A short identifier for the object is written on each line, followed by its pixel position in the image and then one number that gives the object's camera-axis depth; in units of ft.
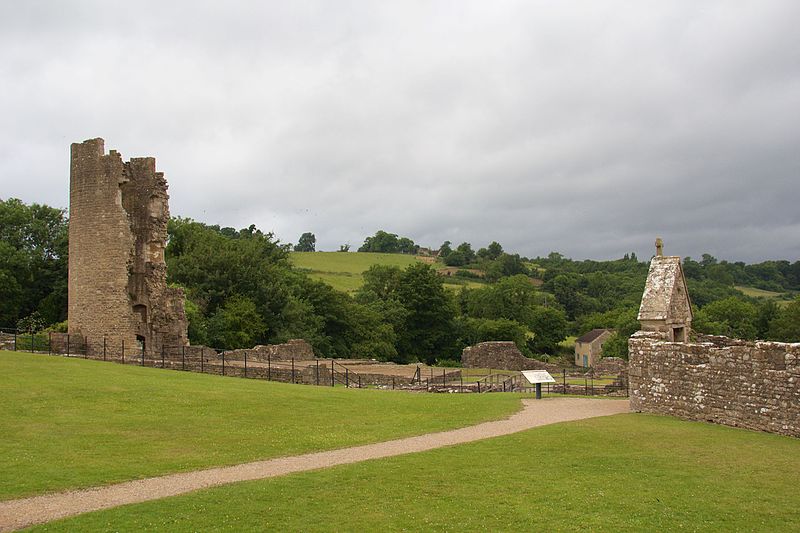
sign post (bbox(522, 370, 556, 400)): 74.69
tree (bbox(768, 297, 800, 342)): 219.61
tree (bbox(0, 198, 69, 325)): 140.56
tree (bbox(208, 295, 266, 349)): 136.67
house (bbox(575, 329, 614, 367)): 239.71
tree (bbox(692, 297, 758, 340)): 232.94
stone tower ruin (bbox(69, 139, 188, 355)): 103.30
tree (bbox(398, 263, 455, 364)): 213.05
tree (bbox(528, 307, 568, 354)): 263.29
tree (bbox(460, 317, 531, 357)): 224.74
